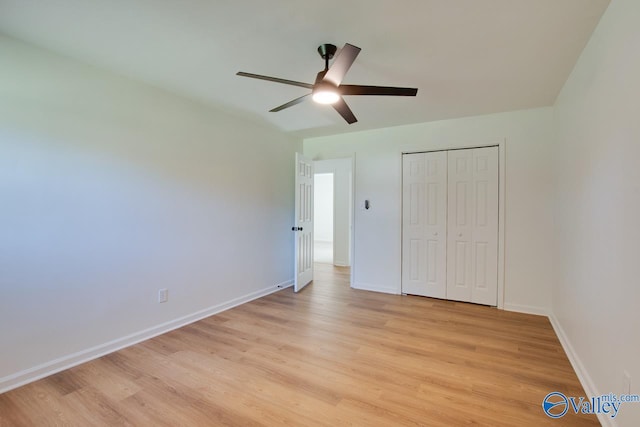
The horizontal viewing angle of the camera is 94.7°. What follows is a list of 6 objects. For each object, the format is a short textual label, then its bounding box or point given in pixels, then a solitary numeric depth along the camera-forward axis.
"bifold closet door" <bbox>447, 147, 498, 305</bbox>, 3.62
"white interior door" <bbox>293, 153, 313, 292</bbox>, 4.32
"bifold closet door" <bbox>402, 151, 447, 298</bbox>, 3.92
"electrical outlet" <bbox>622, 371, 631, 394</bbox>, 1.39
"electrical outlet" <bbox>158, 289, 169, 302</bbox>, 2.90
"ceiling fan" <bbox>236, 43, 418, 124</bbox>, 1.82
